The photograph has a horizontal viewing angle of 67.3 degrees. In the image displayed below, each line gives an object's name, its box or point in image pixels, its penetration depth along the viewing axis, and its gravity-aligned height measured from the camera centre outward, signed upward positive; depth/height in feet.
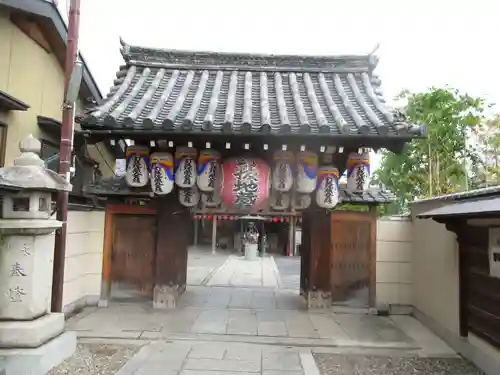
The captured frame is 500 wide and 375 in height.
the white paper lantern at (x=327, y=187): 23.59 +2.08
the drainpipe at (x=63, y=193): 18.13 +0.99
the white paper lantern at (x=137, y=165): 23.49 +3.17
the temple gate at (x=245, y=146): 22.03 +4.38
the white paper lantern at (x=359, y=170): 23.52 +3.19
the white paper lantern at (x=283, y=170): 22.80 +2.98
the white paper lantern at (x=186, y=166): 23.06 +3.10
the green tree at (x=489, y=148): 61.57 +12.82
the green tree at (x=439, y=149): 55.42 +11.48
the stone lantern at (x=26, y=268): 15.02 -2.37
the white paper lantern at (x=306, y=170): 22.86 +3.02
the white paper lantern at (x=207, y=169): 22.98 +2.96
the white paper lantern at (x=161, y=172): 23.08 +2.68
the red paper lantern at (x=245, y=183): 22.61 +2.14
